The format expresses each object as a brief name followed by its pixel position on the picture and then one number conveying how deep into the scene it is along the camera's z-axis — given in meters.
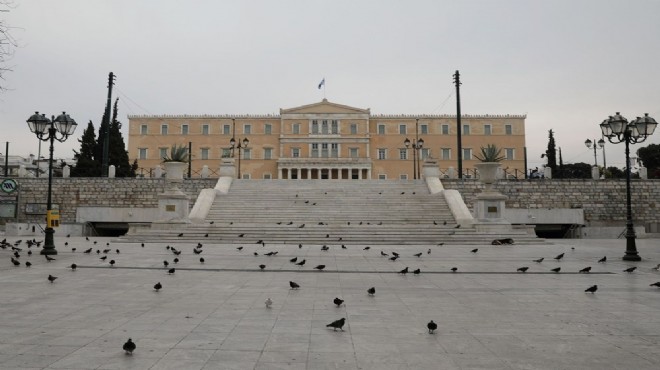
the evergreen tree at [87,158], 38.72
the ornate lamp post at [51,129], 11.95
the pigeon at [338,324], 4.49
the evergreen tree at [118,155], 40.76
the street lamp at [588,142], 33.12
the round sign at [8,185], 25.14
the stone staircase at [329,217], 16.55
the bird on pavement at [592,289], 6.71
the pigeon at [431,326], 4.41
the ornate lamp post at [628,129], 11.76
